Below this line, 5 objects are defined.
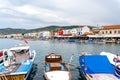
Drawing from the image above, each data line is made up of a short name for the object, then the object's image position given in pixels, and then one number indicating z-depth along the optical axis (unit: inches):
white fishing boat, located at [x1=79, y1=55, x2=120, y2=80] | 327.8
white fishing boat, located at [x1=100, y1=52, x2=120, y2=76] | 374.7
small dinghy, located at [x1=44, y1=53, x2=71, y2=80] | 317.6
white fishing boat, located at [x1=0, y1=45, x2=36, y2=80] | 301.5
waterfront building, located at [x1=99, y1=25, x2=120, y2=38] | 1943.7
